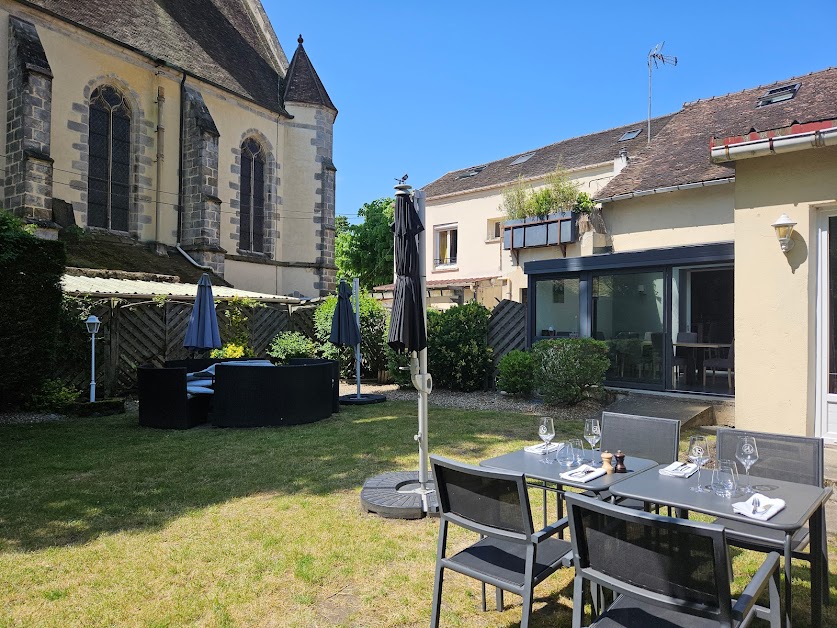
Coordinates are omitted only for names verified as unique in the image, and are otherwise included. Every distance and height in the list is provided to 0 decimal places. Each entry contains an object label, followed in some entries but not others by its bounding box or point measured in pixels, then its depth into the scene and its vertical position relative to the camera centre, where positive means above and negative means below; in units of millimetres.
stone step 8594 -1378
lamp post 10141 -231
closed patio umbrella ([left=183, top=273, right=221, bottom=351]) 10812 -83
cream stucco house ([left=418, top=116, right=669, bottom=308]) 20547 +4782
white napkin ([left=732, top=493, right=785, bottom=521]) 2686 -905
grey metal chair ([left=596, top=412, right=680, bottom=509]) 4074 -858
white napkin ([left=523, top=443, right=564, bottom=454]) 3949 -896
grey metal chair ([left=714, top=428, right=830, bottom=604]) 3117 -897
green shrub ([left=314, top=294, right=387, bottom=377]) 13945 -465
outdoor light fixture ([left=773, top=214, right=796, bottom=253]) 6293 +1024
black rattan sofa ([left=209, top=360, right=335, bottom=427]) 8719 -1162
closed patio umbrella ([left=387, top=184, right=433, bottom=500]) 4883 +209
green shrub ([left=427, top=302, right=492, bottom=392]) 12039 -566
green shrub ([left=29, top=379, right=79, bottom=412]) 9891 -1369
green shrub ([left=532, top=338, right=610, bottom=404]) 9703 -813
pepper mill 3484 -874
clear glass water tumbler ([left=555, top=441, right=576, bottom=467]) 3629 -894
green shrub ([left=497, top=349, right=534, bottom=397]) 11016 -1003
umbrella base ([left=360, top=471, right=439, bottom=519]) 4719 -1539
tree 36031 +4841
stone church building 15062 +6236
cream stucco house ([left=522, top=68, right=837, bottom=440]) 6289 +859
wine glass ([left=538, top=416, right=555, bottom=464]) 3910 -755
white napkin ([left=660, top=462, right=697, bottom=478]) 3339 -892
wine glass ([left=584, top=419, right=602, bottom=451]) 3891 -766
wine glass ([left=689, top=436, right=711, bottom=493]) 3377 -780
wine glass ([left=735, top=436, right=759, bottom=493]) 3262 -762
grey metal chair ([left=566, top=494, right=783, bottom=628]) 2049 -963
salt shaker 3518 -885
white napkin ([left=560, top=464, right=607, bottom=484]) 3294 -909
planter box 15250 +2596
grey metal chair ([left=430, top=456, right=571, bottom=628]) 2691 -1039
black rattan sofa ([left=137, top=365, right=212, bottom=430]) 8672 -1234
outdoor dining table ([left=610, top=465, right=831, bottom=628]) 2764 -917
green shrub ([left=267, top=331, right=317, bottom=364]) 14555 -696
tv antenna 17812 +8416
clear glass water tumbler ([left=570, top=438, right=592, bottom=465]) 3784 -880
